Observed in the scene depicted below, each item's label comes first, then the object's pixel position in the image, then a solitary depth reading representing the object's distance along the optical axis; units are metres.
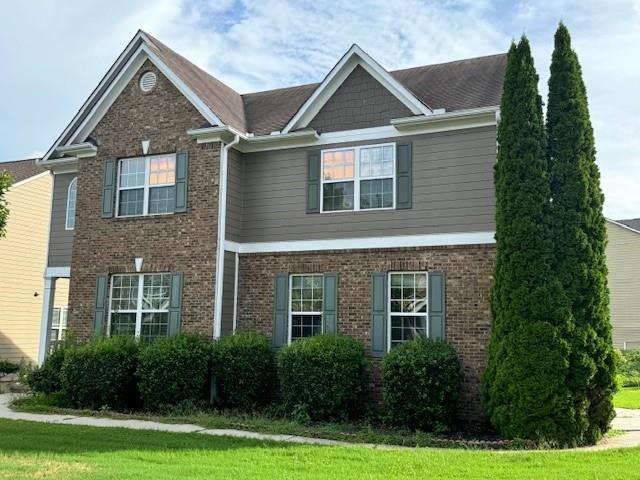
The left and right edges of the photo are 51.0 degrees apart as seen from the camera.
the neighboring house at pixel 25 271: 23.20
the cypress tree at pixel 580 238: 11.14
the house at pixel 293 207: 13.81
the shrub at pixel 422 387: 12.12
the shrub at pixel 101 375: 14.02
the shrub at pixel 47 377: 15.17
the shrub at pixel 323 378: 12.95
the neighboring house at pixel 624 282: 30.97
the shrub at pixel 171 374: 13.71
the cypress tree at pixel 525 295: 10.85
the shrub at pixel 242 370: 13.86
